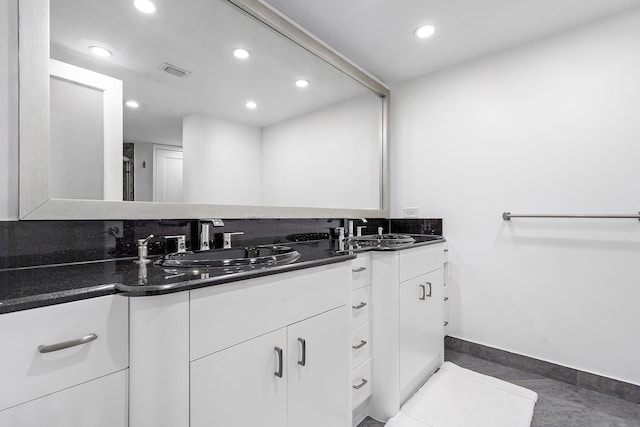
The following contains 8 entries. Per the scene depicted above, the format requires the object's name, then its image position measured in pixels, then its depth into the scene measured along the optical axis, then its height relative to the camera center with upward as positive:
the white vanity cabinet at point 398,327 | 1.55 -0.63
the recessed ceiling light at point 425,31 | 1.89 +1.18
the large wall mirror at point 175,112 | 0.99 +0.46
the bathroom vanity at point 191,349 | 0.64 -0.37
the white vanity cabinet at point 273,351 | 0.83 -0.45
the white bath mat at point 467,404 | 1.51 -1.06
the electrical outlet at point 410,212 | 2.53 +0.01
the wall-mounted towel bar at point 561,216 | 1.65 -0.02
